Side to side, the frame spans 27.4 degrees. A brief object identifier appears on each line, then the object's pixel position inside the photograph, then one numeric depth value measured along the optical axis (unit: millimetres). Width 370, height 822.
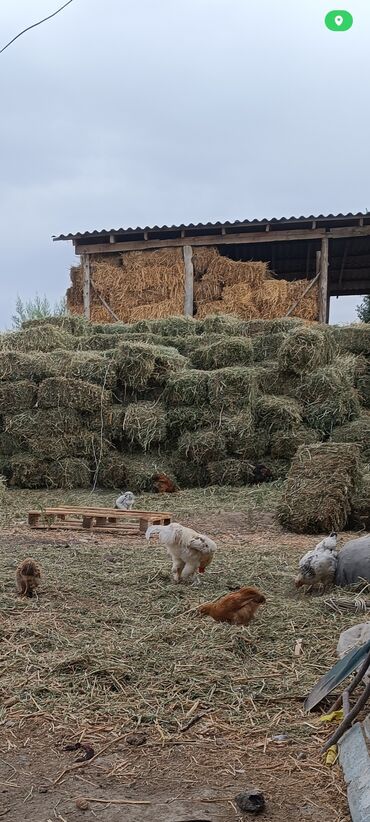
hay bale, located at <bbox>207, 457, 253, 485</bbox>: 11203
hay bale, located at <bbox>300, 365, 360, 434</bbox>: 11523
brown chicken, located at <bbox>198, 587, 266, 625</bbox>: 4648
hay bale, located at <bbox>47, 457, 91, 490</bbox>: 11508
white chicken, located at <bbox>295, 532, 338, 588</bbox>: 5445
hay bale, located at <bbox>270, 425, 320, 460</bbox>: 11203
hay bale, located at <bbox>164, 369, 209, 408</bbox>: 11844
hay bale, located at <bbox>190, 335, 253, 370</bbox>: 12555
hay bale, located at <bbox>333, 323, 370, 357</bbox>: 13242
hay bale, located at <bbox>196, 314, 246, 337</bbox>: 13398
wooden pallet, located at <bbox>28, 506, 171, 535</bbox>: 8336
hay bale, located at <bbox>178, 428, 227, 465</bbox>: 11266
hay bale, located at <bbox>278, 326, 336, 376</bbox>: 12039
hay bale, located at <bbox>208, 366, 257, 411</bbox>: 11578
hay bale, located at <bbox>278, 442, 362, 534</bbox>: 8281
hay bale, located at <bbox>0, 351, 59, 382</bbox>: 12297
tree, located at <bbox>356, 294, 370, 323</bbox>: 28586
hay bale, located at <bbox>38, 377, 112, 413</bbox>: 11844
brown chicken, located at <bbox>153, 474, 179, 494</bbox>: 11109
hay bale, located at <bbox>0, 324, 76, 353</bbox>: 13359
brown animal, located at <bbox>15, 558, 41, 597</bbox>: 5301
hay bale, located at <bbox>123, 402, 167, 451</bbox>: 11594
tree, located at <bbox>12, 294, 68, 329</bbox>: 22283
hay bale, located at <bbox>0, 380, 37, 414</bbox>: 12141
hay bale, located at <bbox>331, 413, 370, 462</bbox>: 11117
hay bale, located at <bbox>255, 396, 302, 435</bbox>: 11414
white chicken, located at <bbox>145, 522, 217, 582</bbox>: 5434
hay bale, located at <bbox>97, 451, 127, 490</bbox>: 11516
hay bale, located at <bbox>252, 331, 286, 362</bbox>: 12773
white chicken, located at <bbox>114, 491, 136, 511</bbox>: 9445
